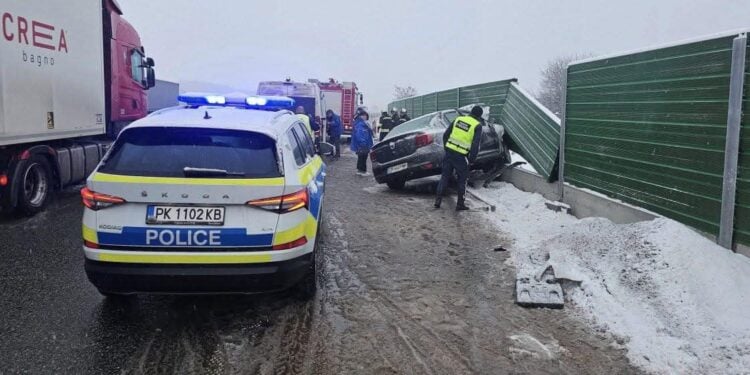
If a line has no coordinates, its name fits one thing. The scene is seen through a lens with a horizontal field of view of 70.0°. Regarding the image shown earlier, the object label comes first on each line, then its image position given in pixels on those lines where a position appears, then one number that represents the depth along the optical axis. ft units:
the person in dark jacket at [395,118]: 61.72
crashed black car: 32.35
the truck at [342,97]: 80.07
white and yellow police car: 11.89
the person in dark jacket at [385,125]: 61.51
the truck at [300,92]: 56.90
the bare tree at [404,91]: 231.91
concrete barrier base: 18.65
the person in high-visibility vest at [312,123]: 48.32
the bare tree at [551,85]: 156.42
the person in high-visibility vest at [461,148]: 27.40
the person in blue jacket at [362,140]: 45.06
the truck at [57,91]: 22.72
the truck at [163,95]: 83.60
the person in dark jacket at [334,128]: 58.49
